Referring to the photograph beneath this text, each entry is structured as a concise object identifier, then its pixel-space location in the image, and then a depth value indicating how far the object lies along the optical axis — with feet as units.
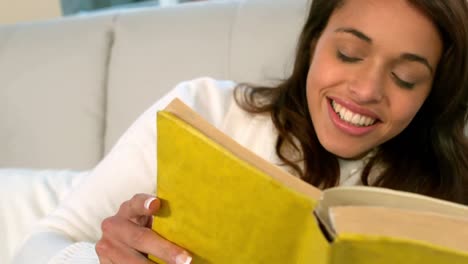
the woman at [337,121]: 3.54
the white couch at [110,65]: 4.60
